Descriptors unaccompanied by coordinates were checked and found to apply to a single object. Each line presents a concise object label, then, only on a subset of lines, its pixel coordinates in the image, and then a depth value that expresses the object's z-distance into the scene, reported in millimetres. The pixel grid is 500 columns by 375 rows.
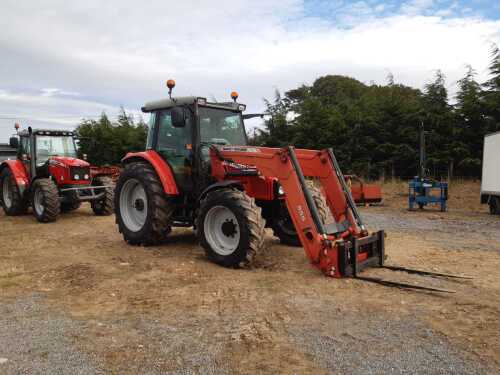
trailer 12680
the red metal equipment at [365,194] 14156
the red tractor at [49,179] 10837
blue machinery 13477
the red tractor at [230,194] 5320
